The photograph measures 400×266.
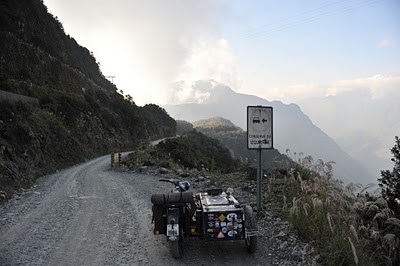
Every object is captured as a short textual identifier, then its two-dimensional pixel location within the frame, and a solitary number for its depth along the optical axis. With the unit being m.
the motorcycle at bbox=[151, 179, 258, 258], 5.73
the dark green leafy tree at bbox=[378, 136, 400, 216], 6.91
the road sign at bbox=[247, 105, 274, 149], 7.94
